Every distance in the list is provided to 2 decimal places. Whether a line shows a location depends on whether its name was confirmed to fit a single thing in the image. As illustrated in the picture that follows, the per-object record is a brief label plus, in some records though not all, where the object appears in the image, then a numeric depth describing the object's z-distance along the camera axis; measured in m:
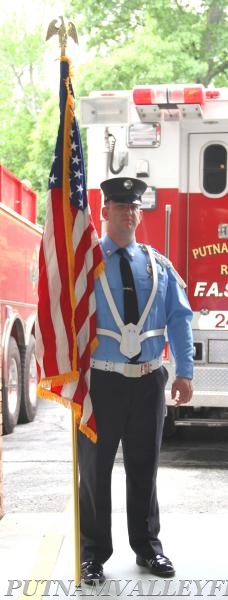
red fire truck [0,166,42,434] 10.56
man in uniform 4.57
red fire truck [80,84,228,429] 8.09
